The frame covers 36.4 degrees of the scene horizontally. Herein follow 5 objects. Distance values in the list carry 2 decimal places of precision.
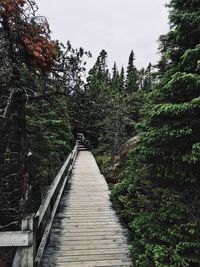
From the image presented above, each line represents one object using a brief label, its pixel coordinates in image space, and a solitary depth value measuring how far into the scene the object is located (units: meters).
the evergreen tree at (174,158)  4.35
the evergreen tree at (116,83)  50.34
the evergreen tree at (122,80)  52.72
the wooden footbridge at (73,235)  4.10
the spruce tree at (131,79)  46.97
